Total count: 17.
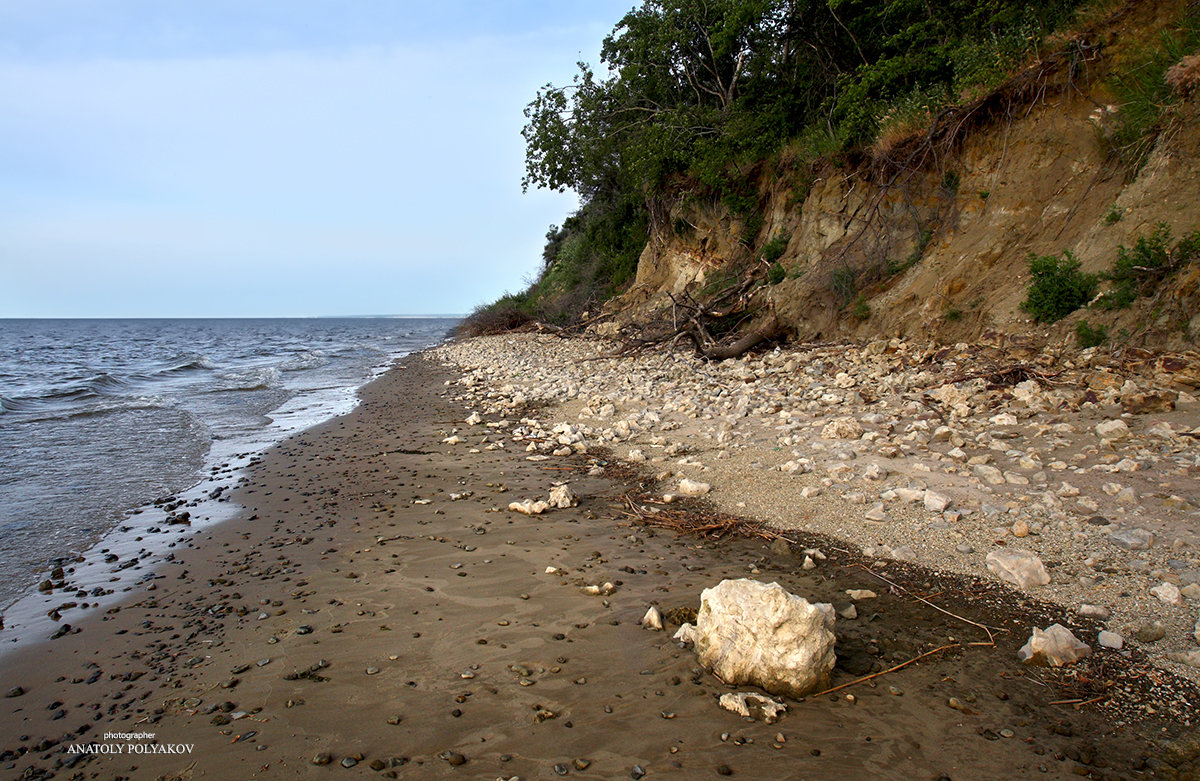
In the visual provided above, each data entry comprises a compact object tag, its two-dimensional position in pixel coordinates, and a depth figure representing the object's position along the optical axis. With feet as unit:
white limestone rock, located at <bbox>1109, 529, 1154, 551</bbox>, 12.25
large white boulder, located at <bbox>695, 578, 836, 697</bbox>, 9.18
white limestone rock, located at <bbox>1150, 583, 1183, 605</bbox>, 10.56
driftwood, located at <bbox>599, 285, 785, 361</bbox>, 41.55
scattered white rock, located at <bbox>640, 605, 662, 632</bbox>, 11.19
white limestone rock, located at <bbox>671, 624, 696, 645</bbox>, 10.56
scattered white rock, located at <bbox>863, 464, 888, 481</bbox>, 17.22
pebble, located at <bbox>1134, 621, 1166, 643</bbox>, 9.88
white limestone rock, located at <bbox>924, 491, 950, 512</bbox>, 14.98
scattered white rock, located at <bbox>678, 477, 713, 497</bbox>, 18.35
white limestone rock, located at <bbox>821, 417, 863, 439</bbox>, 20.74
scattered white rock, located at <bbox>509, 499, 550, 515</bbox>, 17.65
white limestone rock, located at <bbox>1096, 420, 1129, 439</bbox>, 17.17
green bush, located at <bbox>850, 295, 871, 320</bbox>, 37.76
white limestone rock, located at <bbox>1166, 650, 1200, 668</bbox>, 9.14
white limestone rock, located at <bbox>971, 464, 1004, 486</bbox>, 15.85
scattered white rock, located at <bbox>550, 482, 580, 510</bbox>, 18.16
